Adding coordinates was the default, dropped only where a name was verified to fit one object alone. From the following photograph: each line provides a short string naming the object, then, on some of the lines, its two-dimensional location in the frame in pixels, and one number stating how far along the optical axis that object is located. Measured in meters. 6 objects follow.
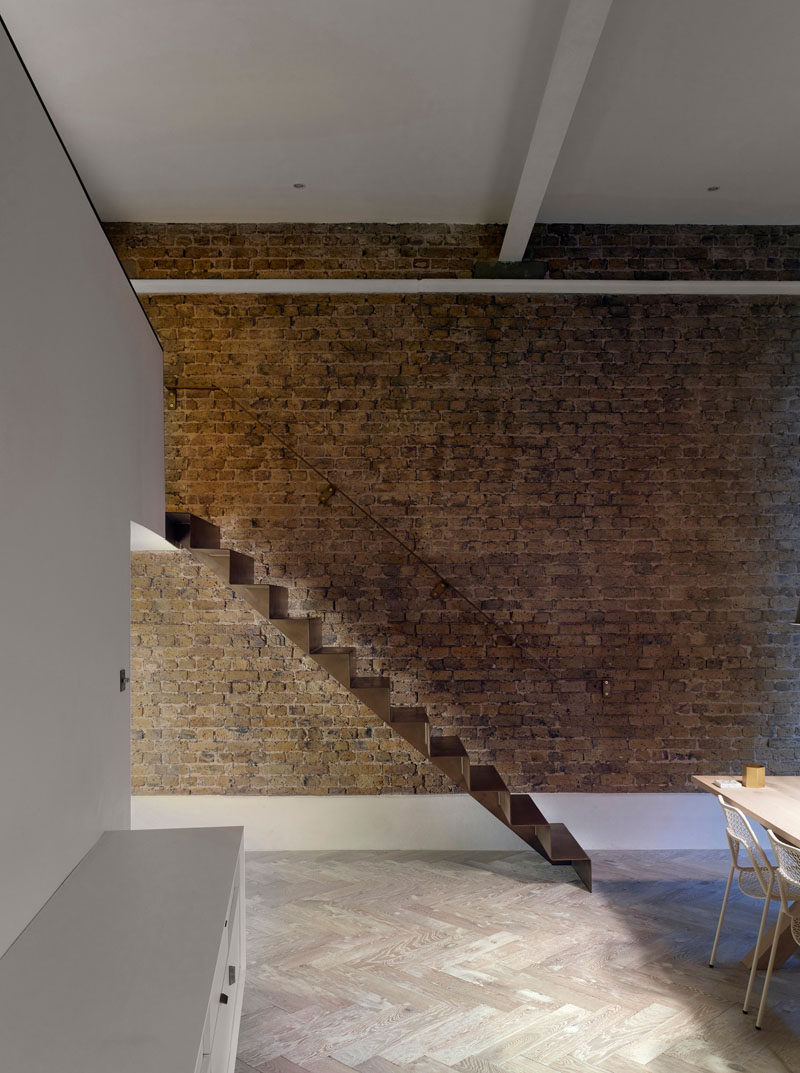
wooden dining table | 3.93
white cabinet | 1.90
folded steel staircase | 5.72
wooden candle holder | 4.66
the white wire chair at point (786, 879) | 3.55
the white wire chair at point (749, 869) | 3.89
